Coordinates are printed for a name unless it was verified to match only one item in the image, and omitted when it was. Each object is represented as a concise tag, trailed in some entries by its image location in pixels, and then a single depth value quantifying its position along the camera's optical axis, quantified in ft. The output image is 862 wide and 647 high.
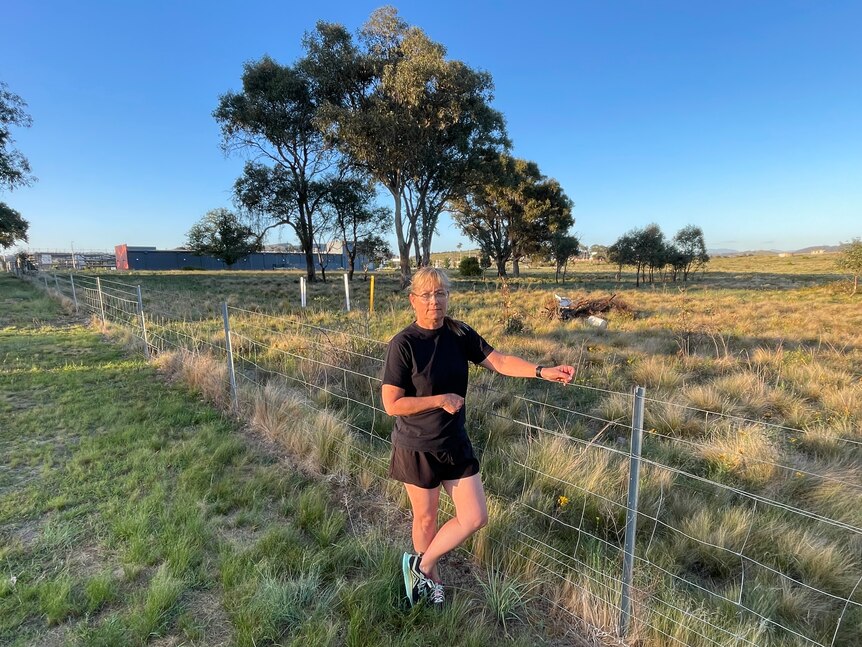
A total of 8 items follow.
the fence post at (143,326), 25.27
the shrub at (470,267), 143.13
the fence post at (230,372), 16.97
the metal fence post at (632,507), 6.31
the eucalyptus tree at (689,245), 122.83
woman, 6.69
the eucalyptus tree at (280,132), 70.69
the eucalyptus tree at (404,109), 57.52
